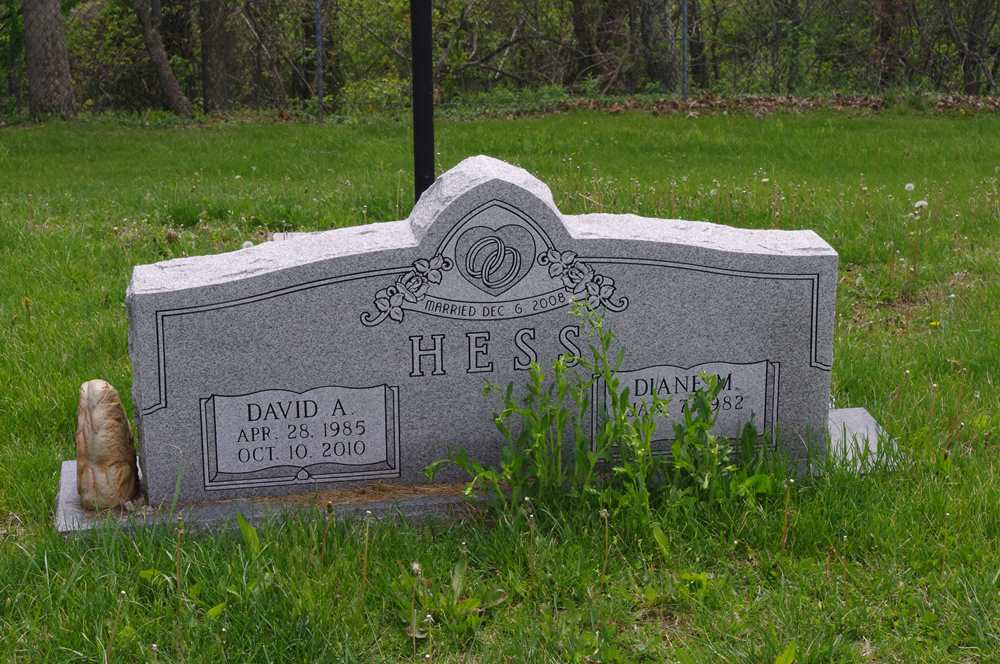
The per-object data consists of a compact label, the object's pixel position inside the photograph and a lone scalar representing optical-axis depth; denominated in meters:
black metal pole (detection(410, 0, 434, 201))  5.36
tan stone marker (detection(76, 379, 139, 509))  4.00
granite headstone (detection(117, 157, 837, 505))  4.04
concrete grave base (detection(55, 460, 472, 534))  3.96
